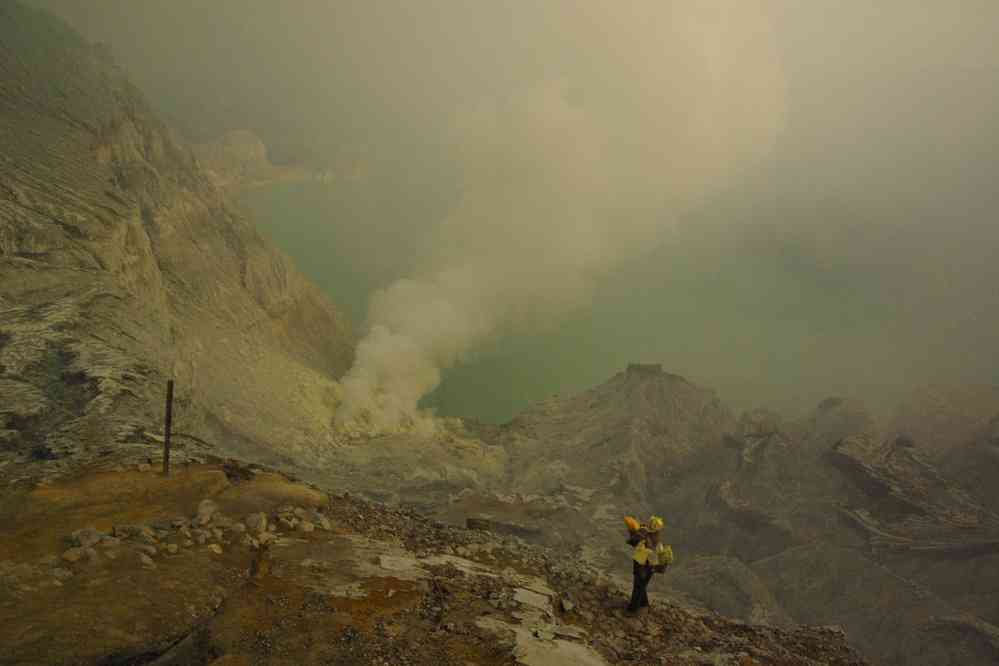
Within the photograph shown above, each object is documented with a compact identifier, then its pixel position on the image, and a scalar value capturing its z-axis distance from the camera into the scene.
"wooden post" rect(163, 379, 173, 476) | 13.18
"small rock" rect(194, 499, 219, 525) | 11.06
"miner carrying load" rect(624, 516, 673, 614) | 12.20
